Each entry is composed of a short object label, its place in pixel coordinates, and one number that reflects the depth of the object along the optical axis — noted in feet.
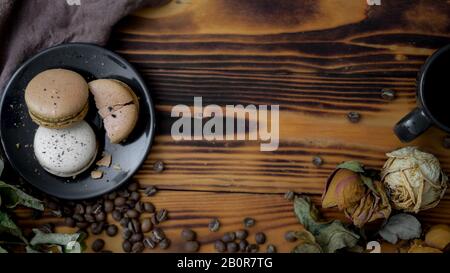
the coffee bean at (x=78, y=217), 4.50
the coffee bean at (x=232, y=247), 4.54
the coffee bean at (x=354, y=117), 4.59
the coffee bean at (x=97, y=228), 4.51
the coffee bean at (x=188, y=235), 4.53
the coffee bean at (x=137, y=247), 4.51
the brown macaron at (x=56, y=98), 4.16
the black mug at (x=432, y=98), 4.11
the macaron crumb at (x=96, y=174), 4.43
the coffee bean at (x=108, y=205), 4.52
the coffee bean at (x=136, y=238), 4.52
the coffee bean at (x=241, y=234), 4.55
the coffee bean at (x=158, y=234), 4.52
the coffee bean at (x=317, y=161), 4.58
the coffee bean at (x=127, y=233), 4.52
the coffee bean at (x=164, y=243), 4.53
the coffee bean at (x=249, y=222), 4.54
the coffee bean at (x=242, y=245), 4.55
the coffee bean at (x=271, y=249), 4.54
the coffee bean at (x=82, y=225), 4.52
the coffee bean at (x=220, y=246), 4.54
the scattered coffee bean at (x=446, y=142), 4.58
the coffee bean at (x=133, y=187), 4.54
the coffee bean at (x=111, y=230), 4.53
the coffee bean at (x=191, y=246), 4.52
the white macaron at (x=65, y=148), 4.29
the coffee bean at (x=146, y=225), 4.54
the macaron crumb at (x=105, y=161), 4.45
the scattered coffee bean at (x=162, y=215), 4.55
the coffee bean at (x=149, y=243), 4.53
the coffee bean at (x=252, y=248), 4.55
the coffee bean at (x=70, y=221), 4.50
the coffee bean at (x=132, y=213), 4.53
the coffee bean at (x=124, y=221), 4.53
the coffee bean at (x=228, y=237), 4.54
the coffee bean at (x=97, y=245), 4.49
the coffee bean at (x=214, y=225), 4.55
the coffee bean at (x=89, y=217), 4.50
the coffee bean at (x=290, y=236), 4.51
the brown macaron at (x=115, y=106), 4.30
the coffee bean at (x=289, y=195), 4.55
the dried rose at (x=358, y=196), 4.17
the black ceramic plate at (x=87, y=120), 4.41
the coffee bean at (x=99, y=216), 4.51
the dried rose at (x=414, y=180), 4.21
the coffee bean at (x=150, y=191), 4.55
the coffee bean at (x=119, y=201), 4.51
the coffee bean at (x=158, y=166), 4.56
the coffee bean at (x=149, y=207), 4.55
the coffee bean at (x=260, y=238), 4.54
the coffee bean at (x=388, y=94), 4.60
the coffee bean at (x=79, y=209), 4.51
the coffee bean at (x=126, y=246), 4.51
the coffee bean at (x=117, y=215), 4.53
